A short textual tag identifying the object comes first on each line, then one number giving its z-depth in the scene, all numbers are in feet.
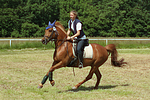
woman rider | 50.65
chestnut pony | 50.47
